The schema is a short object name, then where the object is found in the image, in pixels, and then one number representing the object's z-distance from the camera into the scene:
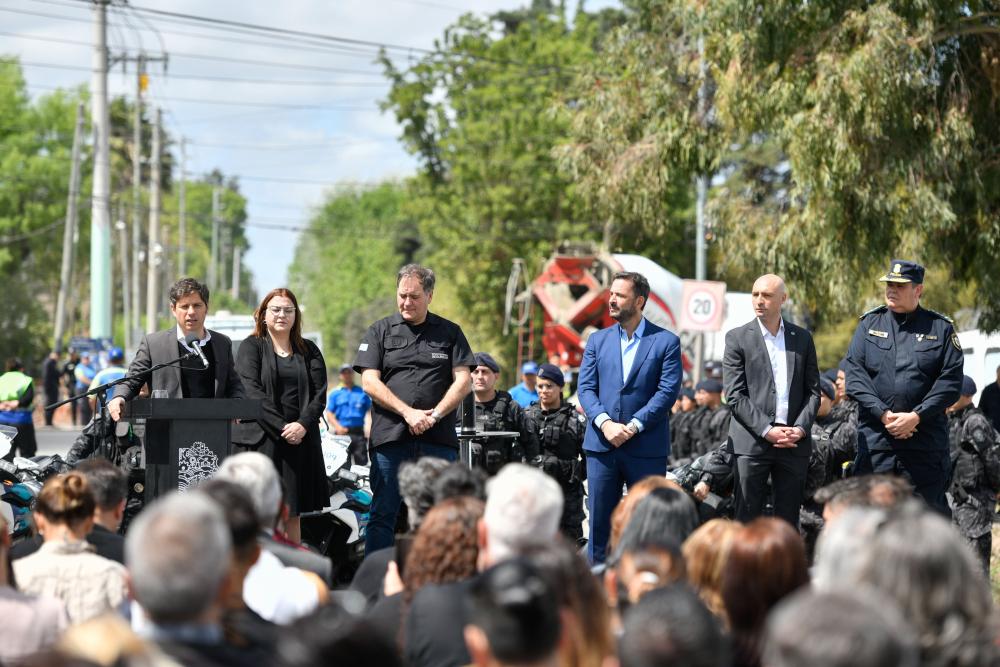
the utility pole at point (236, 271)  145.36
